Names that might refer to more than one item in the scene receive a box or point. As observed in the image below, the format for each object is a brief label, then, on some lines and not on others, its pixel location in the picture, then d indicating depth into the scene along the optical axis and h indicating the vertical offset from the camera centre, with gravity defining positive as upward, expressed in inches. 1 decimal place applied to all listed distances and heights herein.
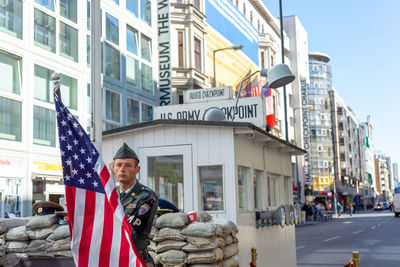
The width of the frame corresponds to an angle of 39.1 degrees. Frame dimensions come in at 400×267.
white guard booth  374.3 +22.9
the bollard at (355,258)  363.3 -40.6
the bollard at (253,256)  362.2 -37.2
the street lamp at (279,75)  458.6 +98.5
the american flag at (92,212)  144.6 -2.7
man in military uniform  162.2 +0.4
